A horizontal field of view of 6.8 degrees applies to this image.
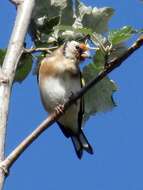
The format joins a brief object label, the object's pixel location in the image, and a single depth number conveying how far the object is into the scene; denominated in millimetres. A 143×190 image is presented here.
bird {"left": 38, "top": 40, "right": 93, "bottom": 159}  7789
